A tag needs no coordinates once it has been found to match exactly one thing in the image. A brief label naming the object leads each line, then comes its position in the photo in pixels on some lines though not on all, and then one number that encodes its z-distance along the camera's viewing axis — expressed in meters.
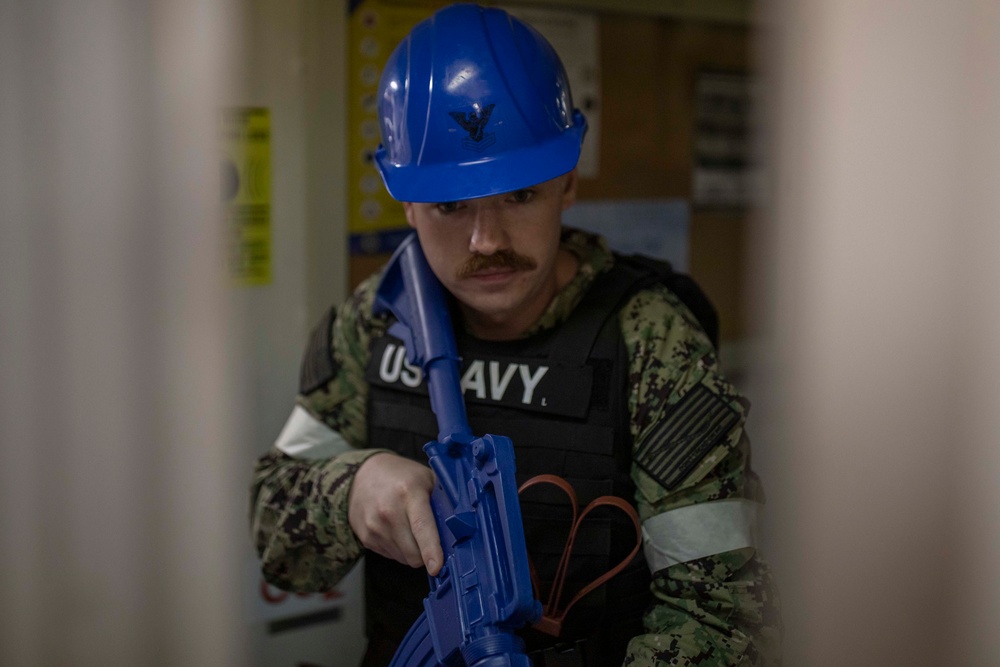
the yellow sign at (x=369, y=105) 1.59
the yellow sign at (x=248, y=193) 1.46
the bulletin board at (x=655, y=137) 1.67
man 1.04
